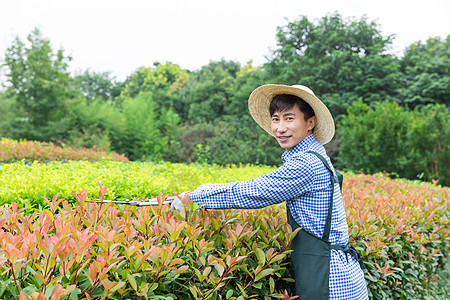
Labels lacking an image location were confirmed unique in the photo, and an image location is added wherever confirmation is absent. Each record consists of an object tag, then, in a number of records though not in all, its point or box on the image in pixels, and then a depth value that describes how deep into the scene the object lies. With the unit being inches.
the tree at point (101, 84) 1462.8
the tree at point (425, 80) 581.3
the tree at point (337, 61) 594.2
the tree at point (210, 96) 777.6
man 66.8
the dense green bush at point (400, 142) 343.3
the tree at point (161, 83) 928.9
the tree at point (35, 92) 600.7
